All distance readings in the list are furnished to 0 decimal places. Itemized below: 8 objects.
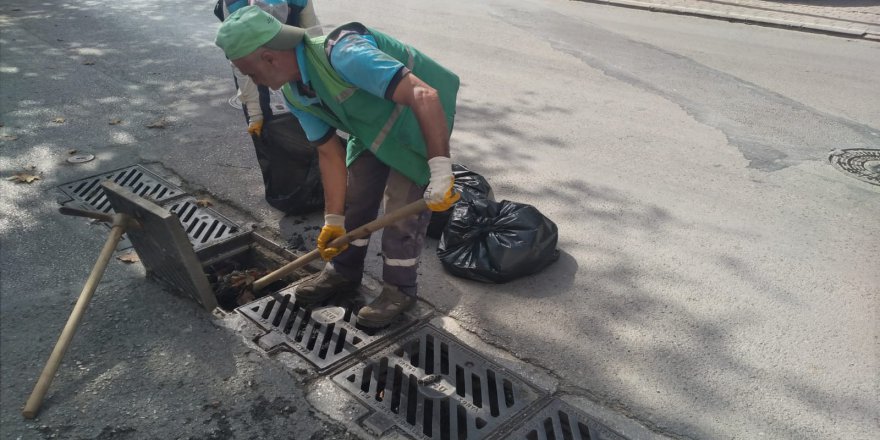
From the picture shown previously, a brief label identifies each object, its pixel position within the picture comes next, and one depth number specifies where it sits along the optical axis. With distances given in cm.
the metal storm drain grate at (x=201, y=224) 386
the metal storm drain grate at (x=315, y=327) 299
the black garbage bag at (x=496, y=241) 349
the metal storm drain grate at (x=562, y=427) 256
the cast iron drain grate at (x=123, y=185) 429
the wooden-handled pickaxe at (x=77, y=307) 261
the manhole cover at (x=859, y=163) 496
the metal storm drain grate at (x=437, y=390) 260
